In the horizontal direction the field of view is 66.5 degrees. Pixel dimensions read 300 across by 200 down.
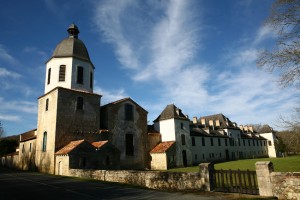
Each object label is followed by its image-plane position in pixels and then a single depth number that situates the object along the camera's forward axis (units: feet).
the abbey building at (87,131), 79.82
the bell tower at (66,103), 83.30
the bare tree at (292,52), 33.83
